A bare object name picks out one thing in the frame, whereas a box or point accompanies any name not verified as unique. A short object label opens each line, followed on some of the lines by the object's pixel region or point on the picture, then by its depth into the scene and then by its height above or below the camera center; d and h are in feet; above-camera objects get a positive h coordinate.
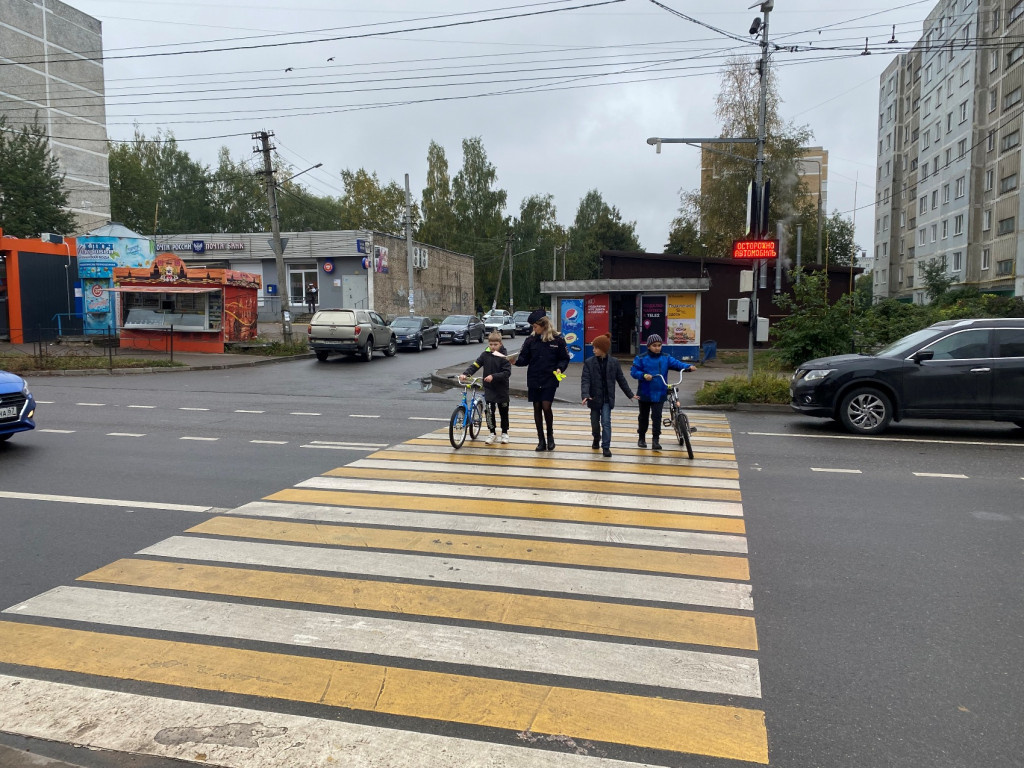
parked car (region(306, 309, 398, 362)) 84.43 -0.62
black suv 35.73 -2.84
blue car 30.73 -3.29
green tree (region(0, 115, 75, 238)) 134.62 +27.10
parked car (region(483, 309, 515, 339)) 142.60 +0.91
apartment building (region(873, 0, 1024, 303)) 139.74 +38.89
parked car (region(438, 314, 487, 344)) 122.52 -0.22
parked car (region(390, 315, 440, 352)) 102.78 -0.58
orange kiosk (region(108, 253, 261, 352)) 89.20 +2.98
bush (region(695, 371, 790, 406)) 48.93 -4.53
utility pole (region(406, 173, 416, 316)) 128.11 +17.09
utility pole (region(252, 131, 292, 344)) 93.76 +13.29
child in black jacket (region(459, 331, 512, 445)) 34.09 -2.14
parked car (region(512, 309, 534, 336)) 155.33 +0.50
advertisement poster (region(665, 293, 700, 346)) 75.56 +0.65
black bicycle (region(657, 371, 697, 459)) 30.89 -4.16
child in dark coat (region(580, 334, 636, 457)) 31.27 -2.51
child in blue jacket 31.65 -2.12
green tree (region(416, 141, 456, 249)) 239.71 +40.91
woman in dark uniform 32.42 -1.74
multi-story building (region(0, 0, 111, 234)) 167.32 +60.54
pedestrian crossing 10.30 -5.76
